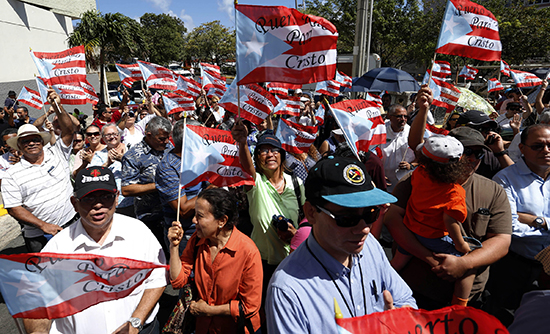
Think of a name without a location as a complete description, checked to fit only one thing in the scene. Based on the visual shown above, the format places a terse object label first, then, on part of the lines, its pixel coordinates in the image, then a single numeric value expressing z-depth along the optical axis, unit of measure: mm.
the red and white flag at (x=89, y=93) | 5759
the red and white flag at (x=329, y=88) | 8484
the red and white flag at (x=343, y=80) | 9527
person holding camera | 3104
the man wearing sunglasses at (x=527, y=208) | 2908
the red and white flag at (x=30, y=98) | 7488
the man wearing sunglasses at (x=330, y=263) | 1446
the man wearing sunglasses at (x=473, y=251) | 2473
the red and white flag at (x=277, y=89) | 8043
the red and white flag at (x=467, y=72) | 12220
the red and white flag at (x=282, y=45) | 3074
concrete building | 15062
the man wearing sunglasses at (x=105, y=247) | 2143
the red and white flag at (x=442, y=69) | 7974
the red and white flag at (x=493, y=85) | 10491
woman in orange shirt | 2549
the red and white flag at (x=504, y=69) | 8281
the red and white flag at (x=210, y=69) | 9023
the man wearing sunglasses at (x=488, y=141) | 3680
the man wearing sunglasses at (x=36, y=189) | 3752
